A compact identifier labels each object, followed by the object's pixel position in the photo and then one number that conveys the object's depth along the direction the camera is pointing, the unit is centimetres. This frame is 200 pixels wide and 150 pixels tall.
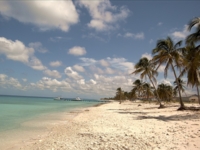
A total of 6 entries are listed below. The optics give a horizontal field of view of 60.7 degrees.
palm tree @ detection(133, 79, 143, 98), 6804
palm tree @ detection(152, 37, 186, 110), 2016
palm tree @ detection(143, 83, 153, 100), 6382
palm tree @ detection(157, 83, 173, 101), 5808
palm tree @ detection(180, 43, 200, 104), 1541
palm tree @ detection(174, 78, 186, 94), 5176
